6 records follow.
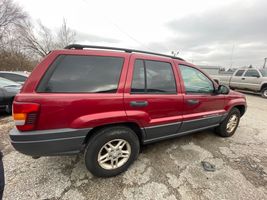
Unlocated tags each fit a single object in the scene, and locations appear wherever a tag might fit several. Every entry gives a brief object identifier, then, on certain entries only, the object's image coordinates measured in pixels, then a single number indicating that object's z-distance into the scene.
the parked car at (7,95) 4.46
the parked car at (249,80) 9.92
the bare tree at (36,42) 25.60
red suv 1.70
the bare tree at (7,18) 21.12
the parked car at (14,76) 7.51
